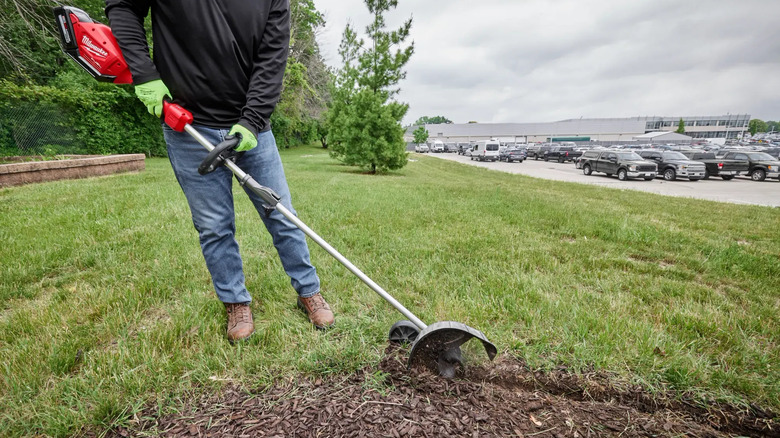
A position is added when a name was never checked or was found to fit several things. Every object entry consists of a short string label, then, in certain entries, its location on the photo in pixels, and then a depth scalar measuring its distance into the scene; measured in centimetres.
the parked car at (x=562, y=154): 2980
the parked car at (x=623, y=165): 1609
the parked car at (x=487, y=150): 3072
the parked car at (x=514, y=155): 2967
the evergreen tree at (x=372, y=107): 1329
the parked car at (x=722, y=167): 1645
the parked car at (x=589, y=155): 1899
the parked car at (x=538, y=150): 3426
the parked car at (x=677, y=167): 1608
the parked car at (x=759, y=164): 1565
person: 170
